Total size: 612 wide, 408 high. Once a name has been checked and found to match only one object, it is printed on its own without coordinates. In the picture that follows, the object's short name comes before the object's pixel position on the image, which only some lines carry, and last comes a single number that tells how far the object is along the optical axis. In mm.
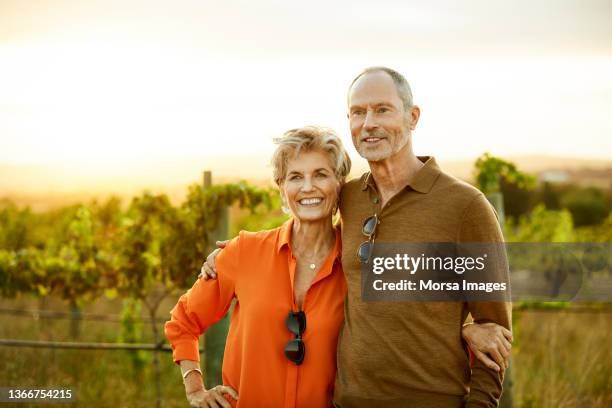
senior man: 3000
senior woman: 3201
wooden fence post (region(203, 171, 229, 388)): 5531
